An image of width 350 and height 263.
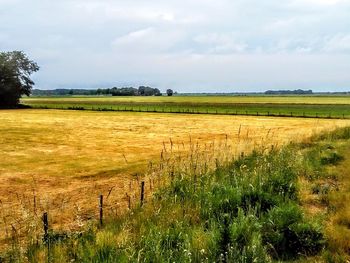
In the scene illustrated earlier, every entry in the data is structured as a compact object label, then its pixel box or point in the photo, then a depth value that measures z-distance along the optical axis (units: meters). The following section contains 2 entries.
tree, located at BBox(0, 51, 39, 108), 100.06
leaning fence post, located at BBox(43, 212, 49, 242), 7.46
